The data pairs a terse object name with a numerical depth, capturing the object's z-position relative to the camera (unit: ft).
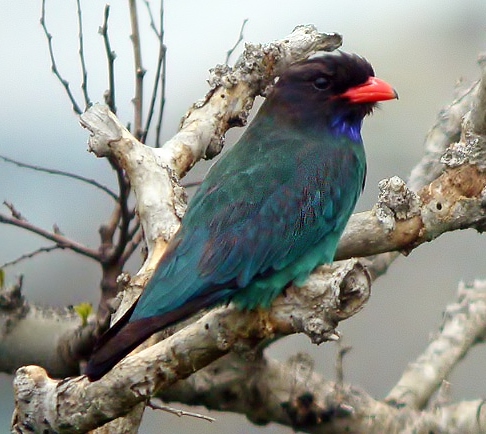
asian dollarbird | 24.26
